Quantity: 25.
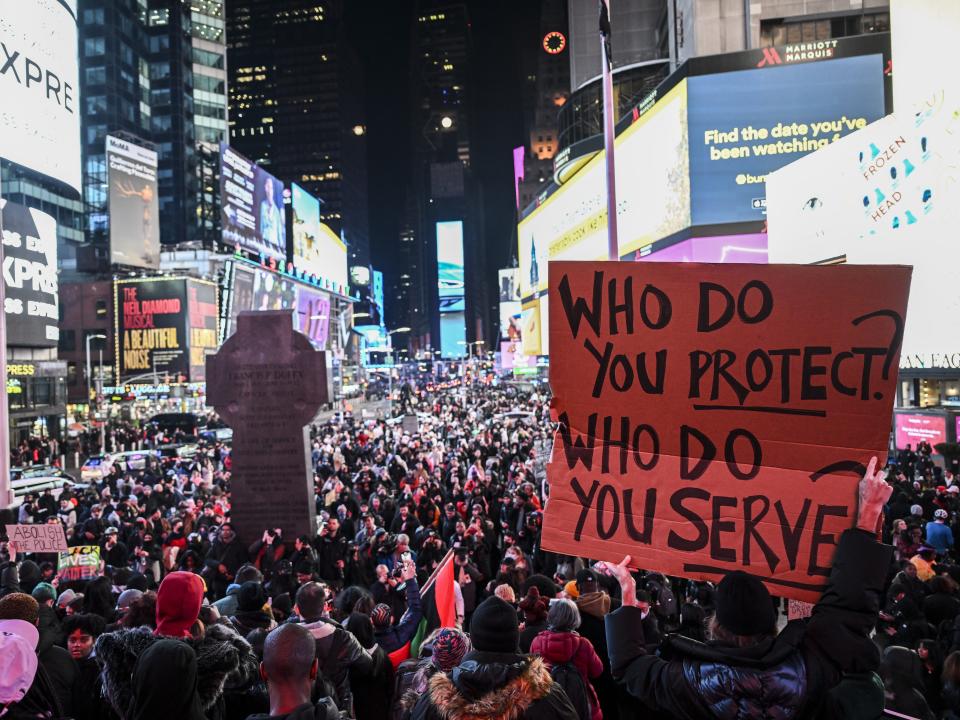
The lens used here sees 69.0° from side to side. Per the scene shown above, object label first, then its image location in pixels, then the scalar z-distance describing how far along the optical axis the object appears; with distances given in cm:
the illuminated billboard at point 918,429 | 1986
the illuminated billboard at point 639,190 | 3134
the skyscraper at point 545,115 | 14275
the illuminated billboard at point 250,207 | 5419
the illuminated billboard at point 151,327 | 5541
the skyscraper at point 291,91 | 19500
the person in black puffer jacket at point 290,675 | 279
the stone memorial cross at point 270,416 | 1145
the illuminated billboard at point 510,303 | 7956
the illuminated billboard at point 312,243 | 7481
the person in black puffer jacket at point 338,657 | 419
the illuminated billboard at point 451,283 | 17000
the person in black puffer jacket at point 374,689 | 440
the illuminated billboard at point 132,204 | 5256
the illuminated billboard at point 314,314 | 7431
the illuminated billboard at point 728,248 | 3033
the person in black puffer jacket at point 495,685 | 269
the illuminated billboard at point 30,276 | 3425
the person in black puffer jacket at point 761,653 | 247
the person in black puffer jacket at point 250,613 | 504
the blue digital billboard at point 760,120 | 3009
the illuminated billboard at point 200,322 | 5647
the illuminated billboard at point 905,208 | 1658
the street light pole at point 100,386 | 4145
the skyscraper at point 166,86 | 8125
